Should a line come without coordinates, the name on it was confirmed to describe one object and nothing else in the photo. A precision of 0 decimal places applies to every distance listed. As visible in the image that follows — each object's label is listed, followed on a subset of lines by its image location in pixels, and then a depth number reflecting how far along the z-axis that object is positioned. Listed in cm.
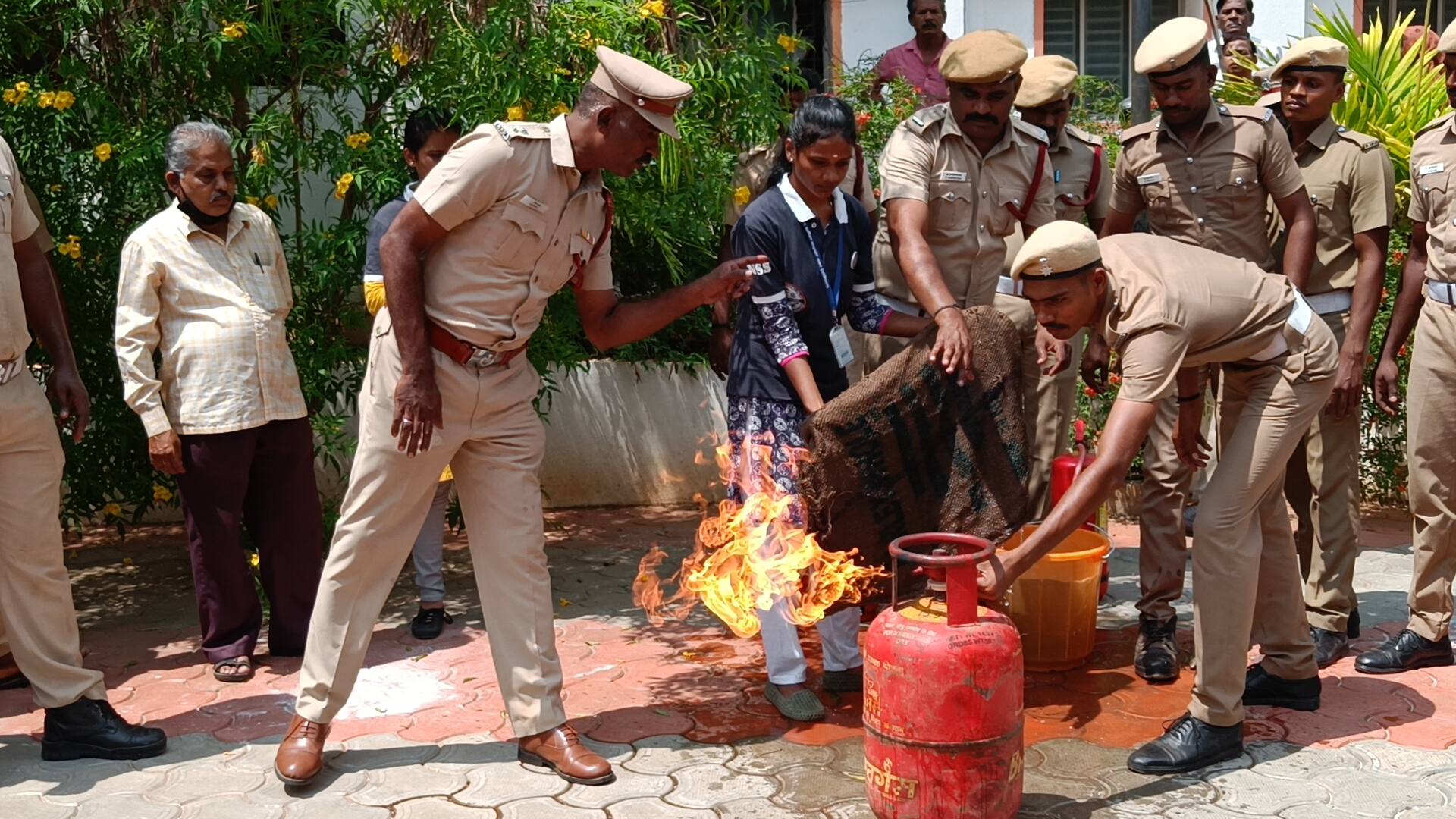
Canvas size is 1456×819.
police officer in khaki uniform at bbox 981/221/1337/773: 405
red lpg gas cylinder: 380
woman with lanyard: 479
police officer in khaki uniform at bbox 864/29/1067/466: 513
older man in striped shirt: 541
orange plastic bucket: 521
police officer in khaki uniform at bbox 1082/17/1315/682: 530
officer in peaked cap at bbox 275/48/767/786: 425
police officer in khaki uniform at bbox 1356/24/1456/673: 524
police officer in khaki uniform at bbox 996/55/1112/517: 616
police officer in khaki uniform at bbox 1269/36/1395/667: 546
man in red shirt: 969
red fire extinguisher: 592
